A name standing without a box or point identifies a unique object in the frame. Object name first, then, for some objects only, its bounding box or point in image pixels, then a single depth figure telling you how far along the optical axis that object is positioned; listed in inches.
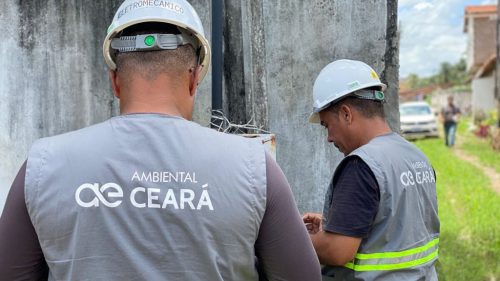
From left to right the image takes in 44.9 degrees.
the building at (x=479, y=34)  1642.5
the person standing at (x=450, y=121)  752.2
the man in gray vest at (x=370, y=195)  93.1
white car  931.3
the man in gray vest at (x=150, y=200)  59.7
